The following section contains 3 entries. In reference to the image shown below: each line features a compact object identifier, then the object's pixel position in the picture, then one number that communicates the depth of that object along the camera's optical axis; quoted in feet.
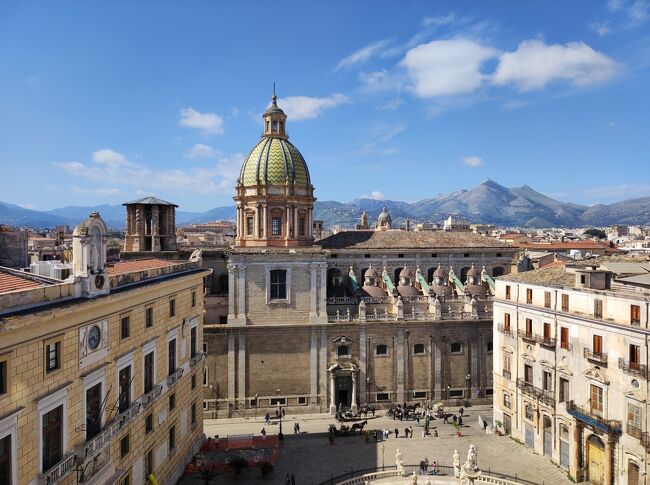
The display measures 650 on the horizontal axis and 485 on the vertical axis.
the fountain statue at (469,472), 86.28
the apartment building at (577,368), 87.40
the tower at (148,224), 137.43
